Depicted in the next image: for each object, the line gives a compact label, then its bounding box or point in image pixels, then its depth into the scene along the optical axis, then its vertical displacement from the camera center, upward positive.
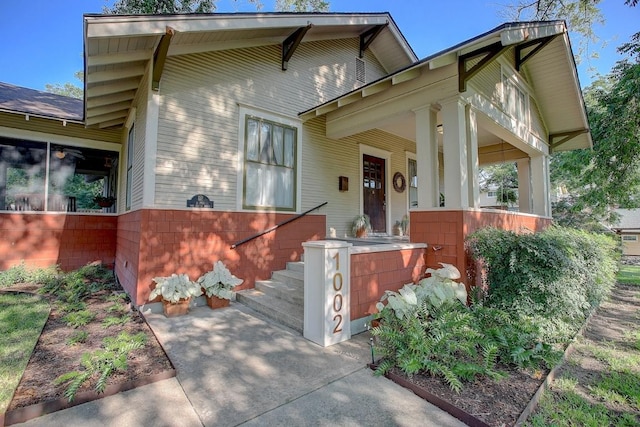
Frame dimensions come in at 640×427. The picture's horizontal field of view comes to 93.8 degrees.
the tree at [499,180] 12.74 +3.60
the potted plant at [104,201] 7.11 +0.63
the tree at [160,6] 11.80 +9.09
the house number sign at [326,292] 3.35 -0.75
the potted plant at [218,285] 4.68 -0.91
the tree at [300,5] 14.03 +10.52
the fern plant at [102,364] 2.37 -1.21
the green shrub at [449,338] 2.66 -1.12
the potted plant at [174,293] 4.25 -0.95
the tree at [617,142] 7.91 +2.44
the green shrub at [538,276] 3.81 -0.68
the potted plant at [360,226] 7.10 +0.01
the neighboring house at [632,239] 18.62 -0.85
